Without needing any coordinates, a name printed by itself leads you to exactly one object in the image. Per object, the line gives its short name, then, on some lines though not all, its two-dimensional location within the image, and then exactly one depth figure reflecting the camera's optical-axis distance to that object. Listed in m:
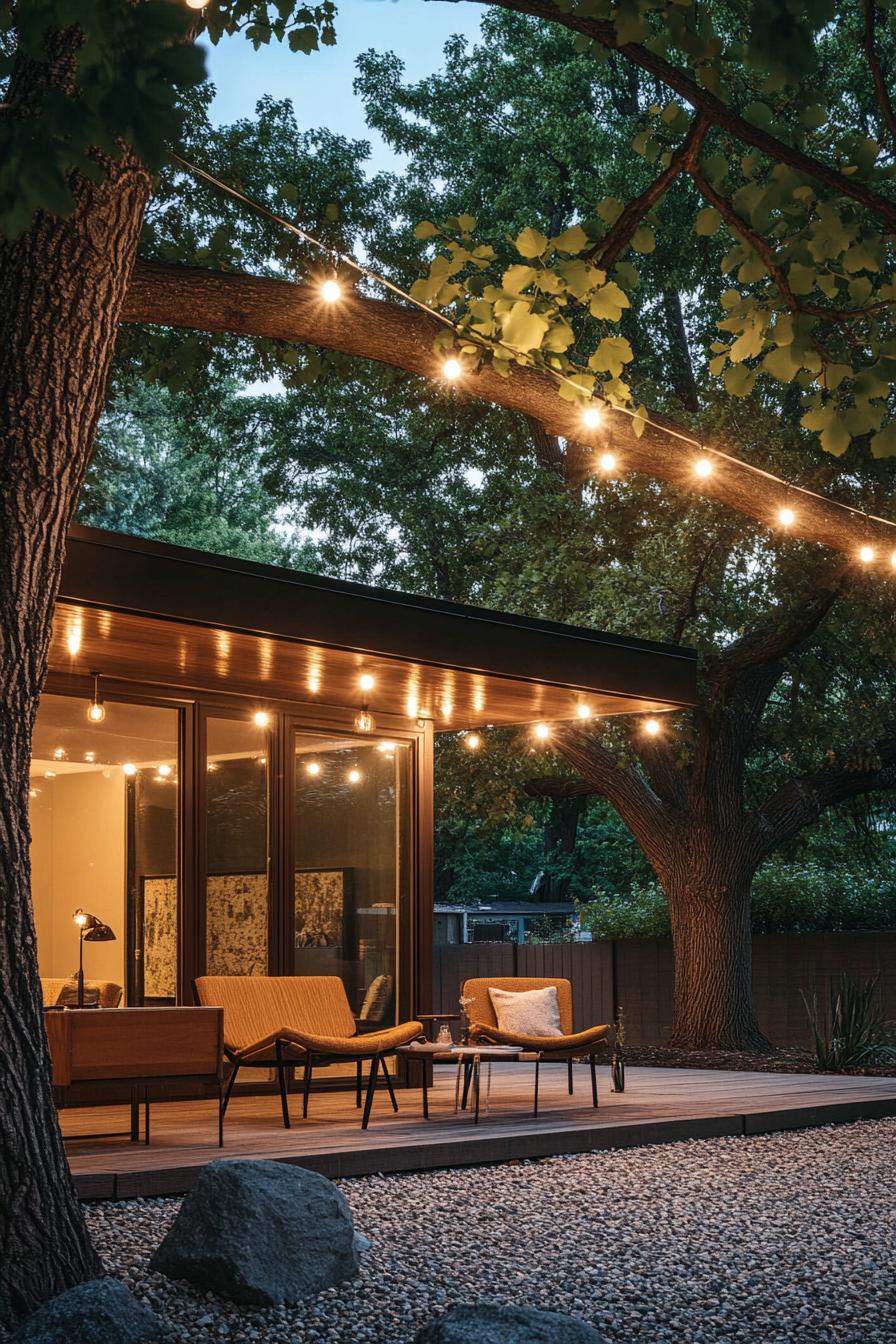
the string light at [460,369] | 4.94
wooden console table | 6.45
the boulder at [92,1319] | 3.27
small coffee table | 7.88
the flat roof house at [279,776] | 8.39
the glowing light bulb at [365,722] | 9.45
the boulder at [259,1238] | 4.08
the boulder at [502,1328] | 3.18
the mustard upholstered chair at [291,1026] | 7.40
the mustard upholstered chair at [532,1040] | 8.38
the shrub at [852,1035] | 11.51
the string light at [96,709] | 8.60
